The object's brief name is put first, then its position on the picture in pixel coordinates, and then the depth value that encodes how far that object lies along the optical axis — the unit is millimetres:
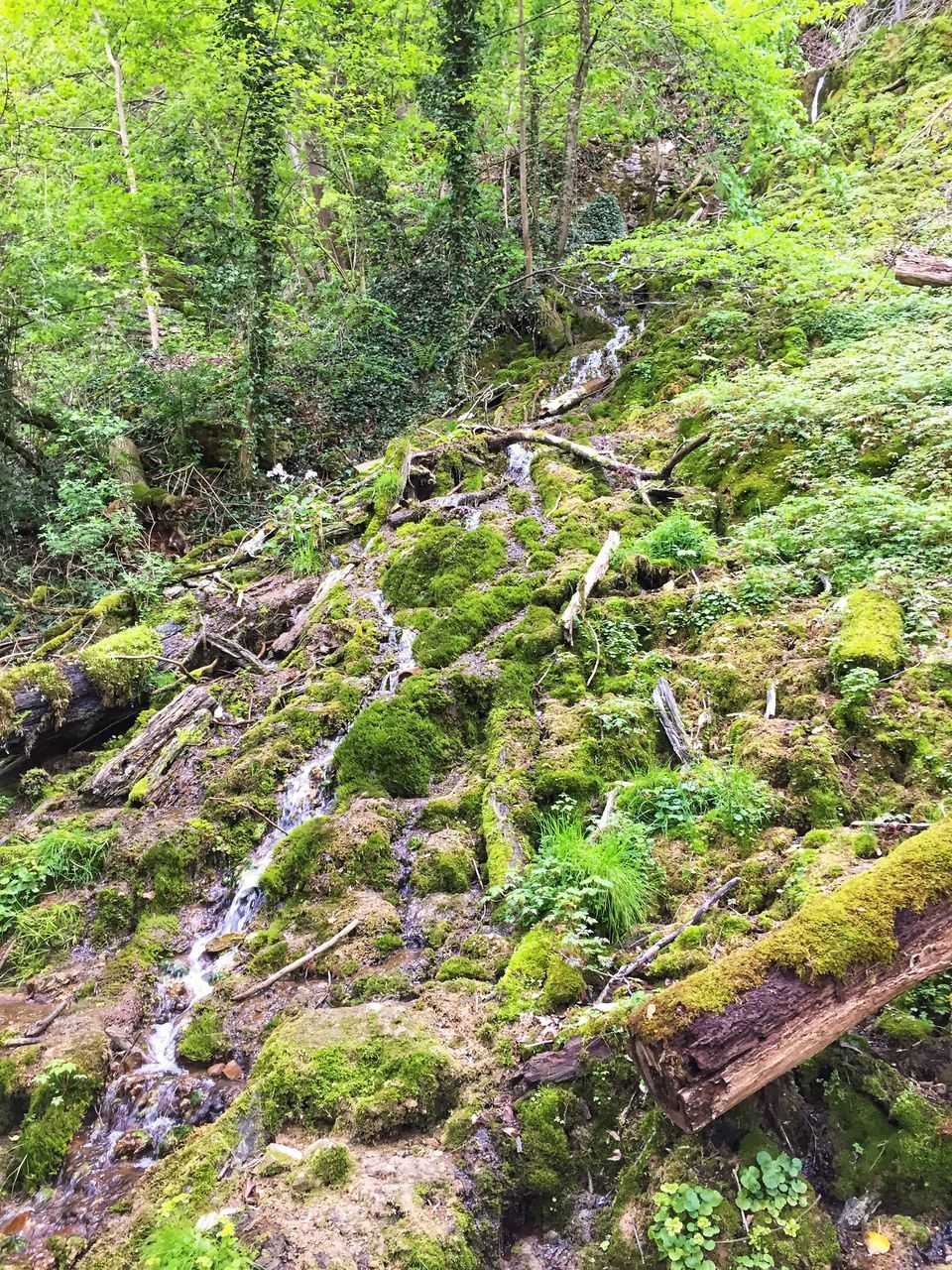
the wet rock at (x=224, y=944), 4963
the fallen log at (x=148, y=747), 6582
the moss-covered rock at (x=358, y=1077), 3252
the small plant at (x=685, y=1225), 2445
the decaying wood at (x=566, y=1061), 3100
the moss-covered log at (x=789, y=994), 2400
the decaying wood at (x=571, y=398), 11888
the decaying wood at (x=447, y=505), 9414
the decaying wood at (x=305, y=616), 8062
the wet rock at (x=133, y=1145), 3836
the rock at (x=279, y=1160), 3109
